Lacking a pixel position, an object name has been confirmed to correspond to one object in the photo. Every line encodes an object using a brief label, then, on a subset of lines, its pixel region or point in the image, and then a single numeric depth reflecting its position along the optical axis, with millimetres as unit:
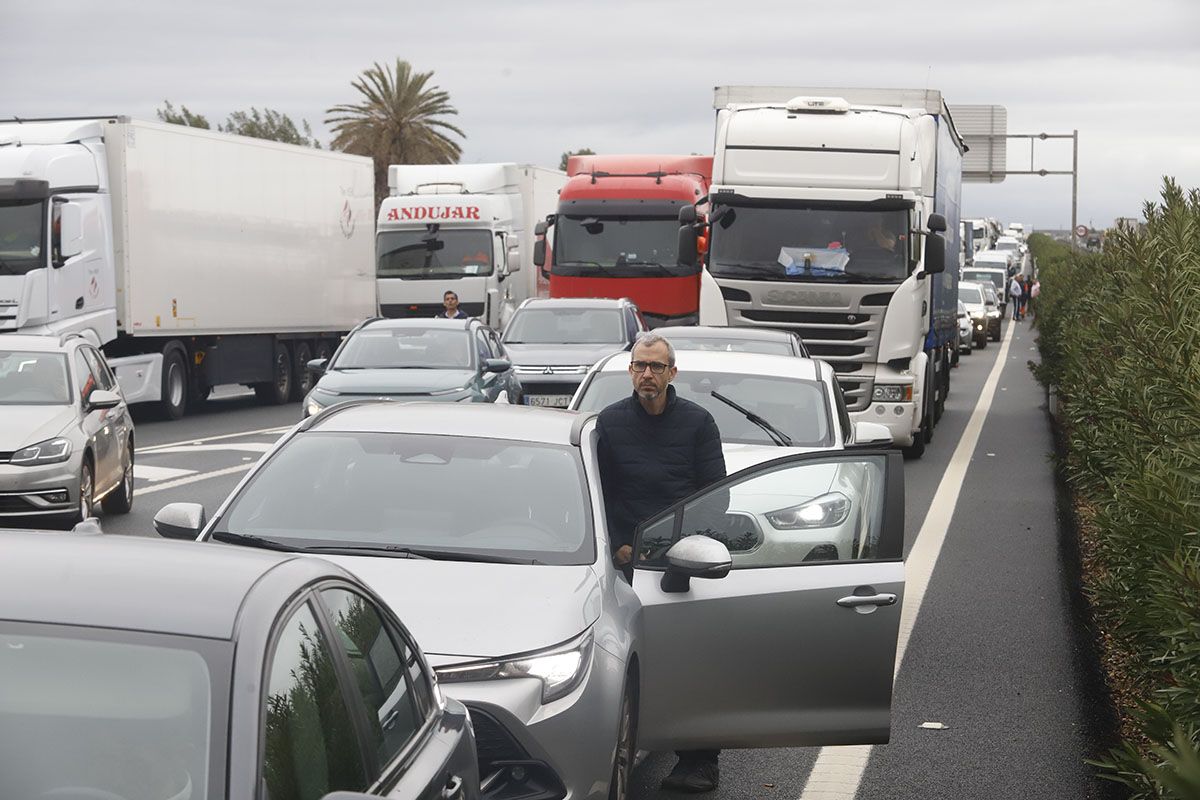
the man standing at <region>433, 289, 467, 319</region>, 28734
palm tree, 71875
